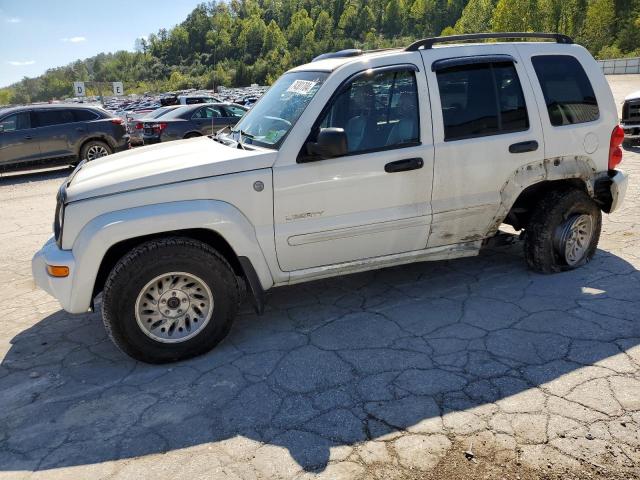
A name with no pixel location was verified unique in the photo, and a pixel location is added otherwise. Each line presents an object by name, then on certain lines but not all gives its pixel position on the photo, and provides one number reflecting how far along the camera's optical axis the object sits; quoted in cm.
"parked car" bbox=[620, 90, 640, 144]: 1059
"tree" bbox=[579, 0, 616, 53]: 7238
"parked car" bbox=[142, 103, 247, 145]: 1386
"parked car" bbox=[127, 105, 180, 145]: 1459
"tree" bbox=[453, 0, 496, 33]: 9594
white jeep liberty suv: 354
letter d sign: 3431
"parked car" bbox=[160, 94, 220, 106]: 2456
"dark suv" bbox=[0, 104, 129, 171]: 1228
